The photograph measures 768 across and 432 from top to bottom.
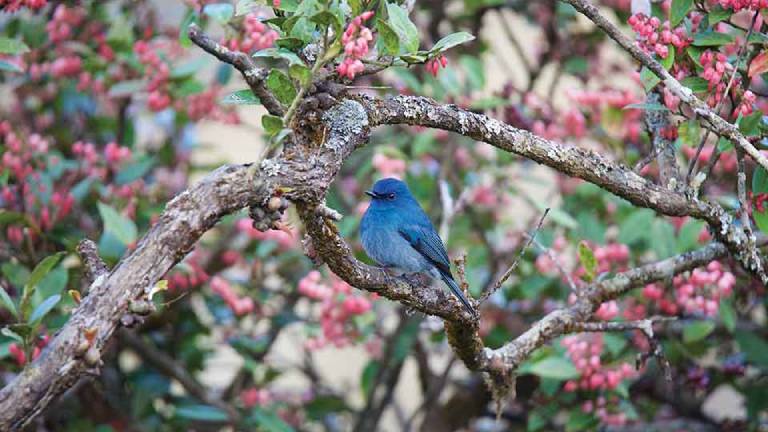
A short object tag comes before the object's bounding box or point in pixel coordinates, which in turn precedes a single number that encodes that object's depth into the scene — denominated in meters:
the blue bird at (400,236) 7.96
